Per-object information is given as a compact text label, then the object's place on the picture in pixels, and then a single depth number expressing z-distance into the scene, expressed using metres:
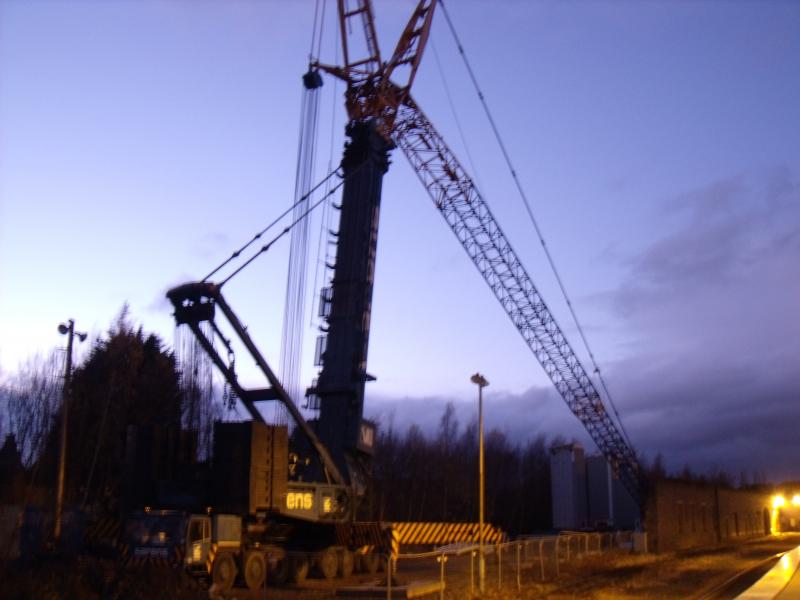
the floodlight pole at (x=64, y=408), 30.27
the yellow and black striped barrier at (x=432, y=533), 30.59
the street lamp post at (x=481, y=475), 21.58
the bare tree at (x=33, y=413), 39.31
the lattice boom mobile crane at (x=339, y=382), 24.66
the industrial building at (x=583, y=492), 61.16
